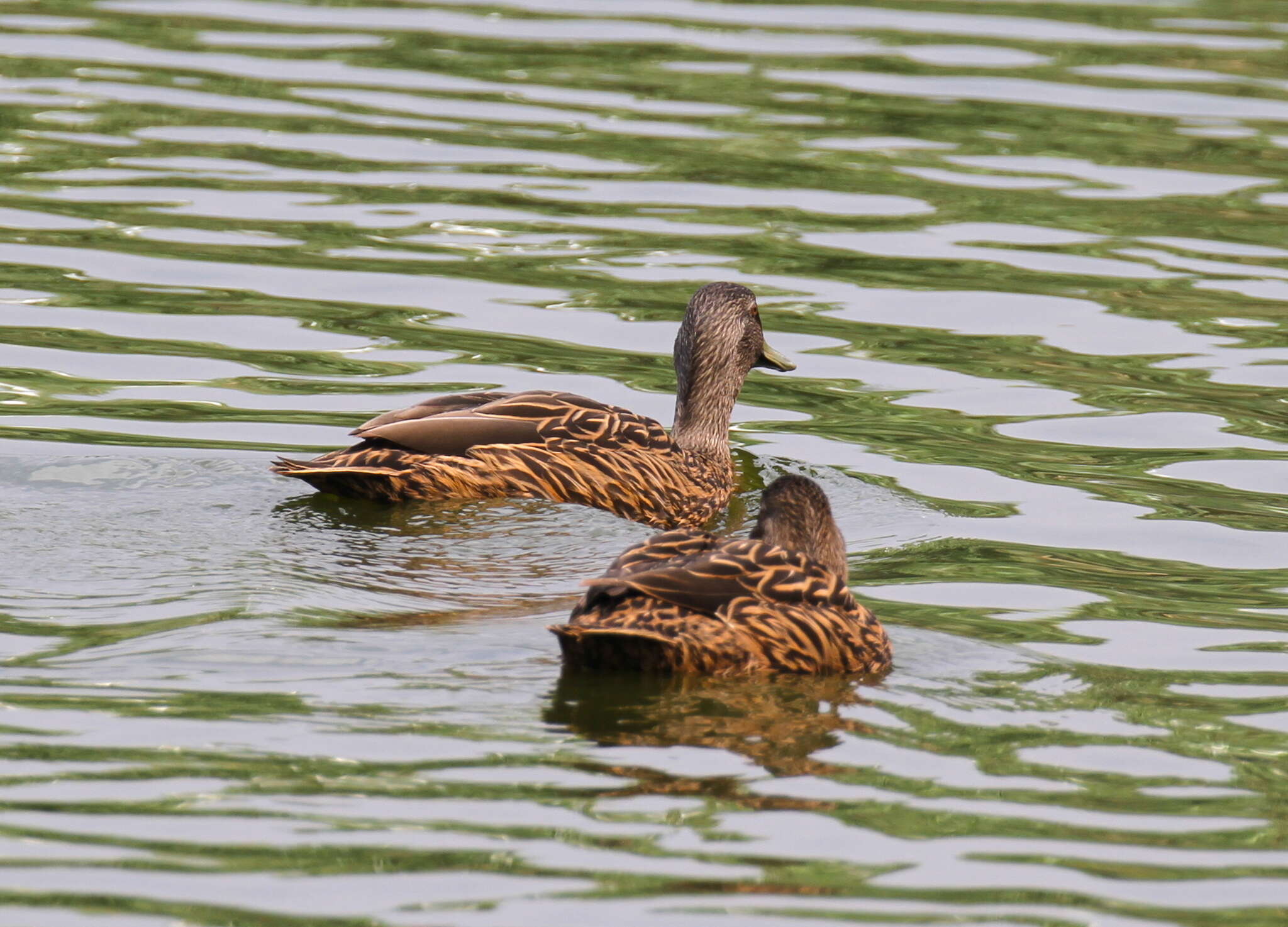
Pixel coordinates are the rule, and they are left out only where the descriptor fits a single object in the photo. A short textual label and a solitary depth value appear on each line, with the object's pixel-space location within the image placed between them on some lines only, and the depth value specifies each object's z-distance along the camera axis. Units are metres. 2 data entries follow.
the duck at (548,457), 20.45
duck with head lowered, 15.30
